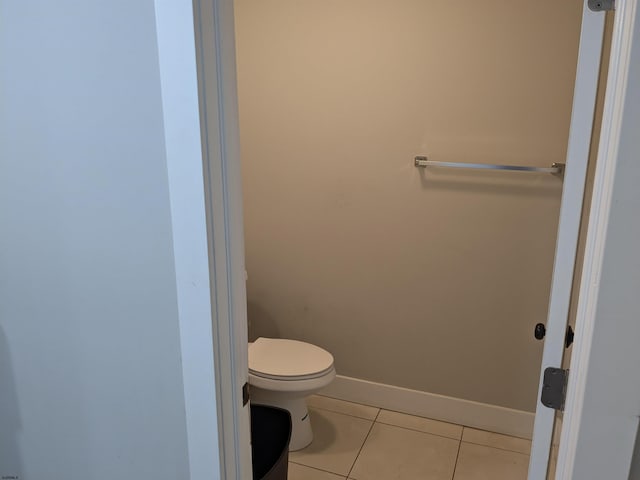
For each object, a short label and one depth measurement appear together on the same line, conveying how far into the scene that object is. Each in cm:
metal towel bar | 212
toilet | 222
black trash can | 181
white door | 84
